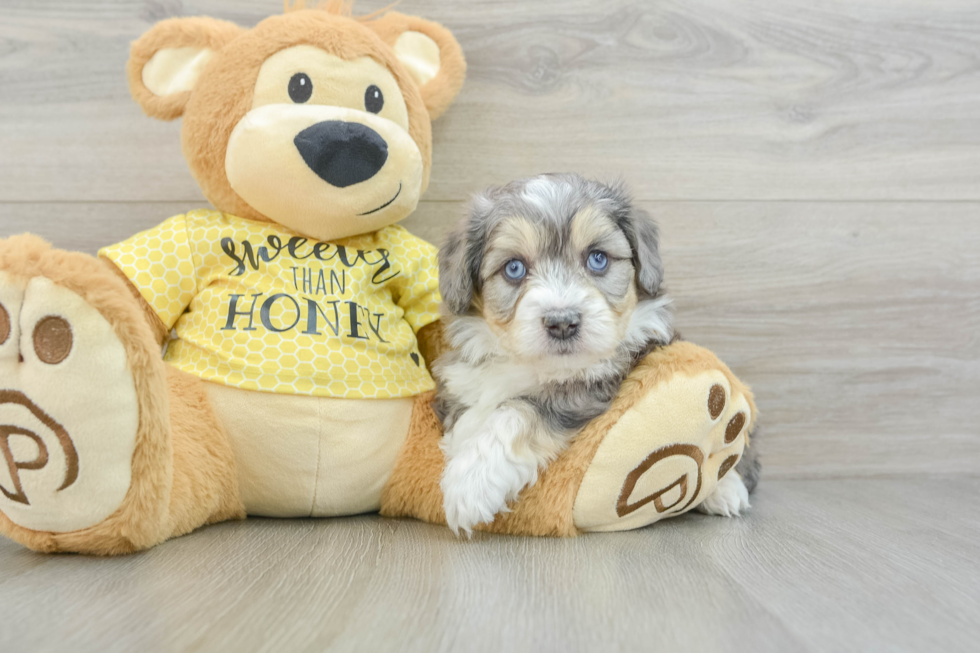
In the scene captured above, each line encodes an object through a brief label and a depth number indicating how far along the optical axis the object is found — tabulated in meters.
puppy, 0.43
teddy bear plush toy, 0.42
